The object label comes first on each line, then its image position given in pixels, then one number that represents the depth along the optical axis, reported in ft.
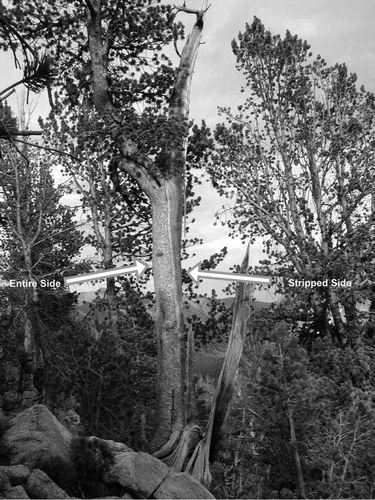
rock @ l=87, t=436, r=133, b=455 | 20.10
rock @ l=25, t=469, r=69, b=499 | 15.87
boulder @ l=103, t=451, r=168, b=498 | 18.30
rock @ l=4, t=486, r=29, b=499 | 14.79
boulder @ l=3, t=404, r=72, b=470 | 17.92
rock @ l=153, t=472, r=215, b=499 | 18.71
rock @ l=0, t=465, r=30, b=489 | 16.07
